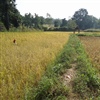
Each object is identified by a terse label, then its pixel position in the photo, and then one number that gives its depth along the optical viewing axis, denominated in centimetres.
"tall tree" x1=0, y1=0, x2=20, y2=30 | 3312
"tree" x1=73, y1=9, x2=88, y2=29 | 8305
